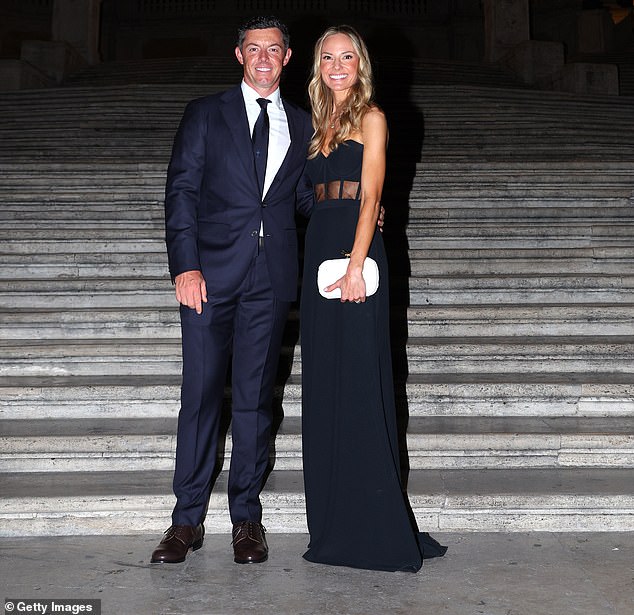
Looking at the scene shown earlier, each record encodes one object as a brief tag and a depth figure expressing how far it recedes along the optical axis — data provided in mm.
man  3176
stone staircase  3564
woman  3033
